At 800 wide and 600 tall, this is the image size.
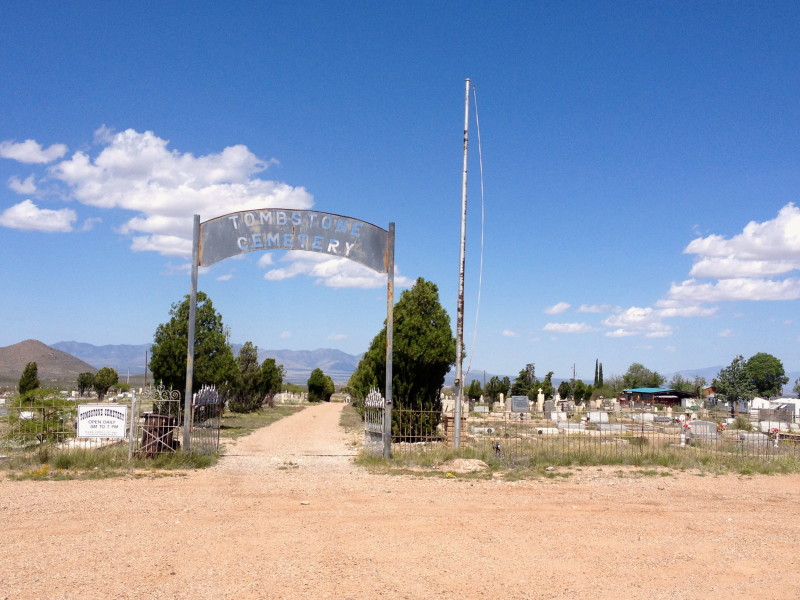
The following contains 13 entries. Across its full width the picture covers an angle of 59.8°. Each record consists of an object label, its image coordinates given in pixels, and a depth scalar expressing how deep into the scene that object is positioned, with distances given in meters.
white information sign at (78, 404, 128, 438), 14.22
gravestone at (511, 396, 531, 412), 44.12
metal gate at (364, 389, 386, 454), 16.16
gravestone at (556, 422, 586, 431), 32.21
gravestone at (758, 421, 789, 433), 31.80
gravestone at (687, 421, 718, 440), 26.02
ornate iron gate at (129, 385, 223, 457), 14.47
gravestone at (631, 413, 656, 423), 41.66
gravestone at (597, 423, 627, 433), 31.63
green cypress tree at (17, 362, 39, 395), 43.84
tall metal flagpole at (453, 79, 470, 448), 16.42
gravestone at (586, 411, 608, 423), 38.00
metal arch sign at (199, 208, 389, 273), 15.67
